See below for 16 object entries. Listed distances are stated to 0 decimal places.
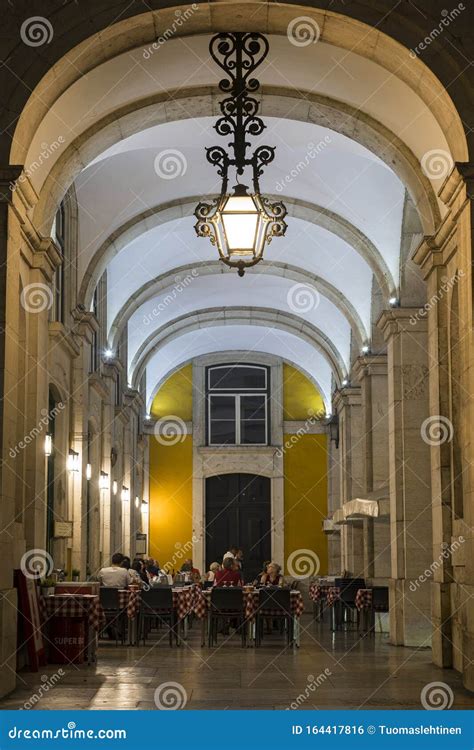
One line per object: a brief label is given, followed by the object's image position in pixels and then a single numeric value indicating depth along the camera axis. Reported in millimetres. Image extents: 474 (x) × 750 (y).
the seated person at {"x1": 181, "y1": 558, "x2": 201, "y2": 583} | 23548
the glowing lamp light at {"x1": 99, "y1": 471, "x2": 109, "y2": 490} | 20406
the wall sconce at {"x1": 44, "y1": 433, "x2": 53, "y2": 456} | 14284
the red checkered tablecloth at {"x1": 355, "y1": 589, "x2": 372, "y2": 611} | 17000
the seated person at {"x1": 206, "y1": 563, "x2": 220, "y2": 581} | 20250
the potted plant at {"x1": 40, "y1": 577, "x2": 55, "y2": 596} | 11898
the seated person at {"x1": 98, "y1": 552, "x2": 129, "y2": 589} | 15484
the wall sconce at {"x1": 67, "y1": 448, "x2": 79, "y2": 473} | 16641
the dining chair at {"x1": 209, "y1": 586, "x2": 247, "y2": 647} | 14570
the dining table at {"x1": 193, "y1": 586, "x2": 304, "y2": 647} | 14602
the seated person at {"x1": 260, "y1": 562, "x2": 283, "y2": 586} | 16984
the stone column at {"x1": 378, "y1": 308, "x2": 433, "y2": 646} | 14633
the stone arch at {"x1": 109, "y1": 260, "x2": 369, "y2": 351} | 21375
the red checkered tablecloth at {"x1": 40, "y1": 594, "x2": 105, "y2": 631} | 11719
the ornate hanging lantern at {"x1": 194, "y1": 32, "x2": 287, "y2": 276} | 8766
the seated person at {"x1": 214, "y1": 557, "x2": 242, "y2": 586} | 16500
